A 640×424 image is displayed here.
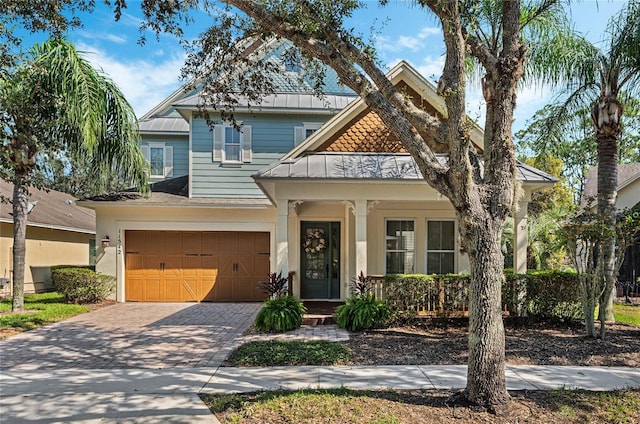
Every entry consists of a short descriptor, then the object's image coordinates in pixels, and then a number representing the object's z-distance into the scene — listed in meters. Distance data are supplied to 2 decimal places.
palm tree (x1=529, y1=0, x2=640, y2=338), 8.97
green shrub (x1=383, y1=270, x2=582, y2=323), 9.13
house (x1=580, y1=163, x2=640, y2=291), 15.87
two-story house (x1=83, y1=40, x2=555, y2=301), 9.72
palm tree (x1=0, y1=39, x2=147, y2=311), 9.76
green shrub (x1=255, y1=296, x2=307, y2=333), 8.44
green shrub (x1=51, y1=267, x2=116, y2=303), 12.40
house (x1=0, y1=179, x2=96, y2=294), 15.33
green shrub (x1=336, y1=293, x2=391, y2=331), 8.58
